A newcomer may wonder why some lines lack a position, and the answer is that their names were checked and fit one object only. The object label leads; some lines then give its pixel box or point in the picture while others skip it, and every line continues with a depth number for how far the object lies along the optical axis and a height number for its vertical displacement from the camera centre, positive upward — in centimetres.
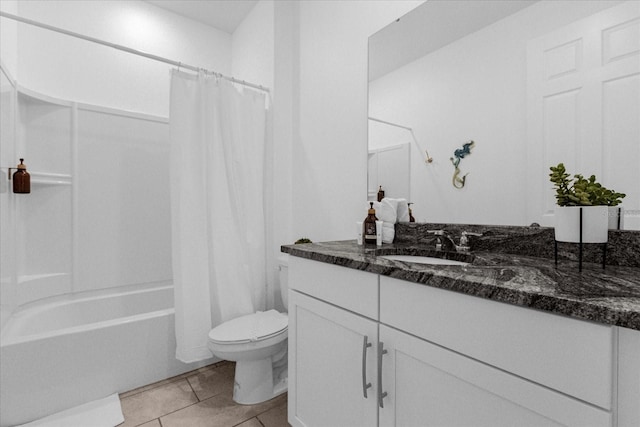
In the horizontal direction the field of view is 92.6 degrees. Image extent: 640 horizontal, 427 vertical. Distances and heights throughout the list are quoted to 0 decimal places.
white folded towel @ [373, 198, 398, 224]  154 +0
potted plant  86 +1
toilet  157 -72
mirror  96 +42
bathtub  146 -79
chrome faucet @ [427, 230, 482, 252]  127 -13
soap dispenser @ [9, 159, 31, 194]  182 +18
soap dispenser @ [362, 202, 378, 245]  149 -10
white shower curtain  184 +3
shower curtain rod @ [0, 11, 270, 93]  151 +94
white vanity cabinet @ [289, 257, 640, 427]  56 -37
